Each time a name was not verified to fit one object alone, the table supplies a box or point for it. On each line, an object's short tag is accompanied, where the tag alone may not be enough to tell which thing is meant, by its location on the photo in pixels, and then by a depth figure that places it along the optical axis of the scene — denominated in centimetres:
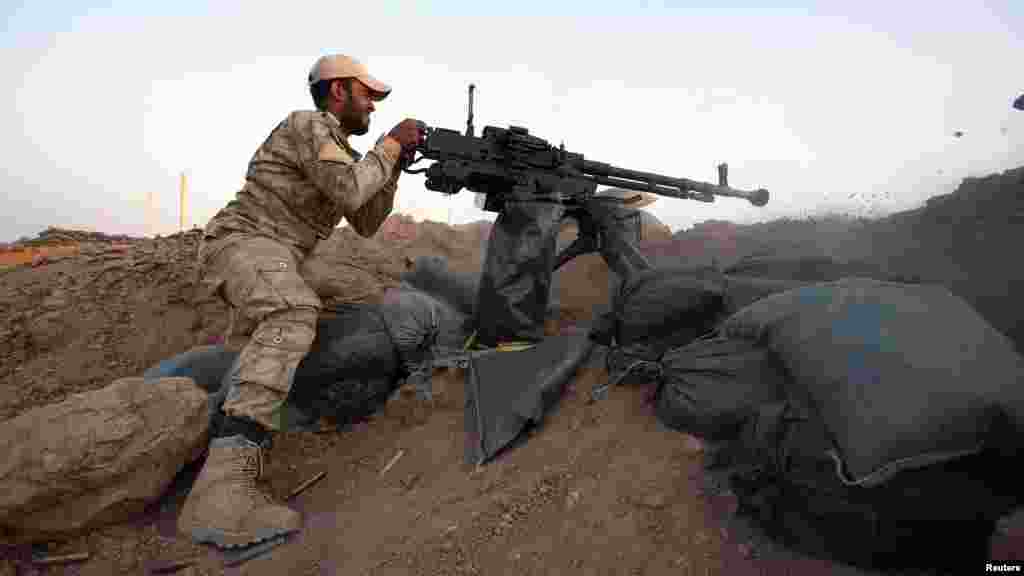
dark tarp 221
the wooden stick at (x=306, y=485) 228
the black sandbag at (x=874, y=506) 123
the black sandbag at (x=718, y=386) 175
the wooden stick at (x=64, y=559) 188
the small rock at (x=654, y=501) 163
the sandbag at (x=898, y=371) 129
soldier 197
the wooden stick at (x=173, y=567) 184
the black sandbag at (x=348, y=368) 267
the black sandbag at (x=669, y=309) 233
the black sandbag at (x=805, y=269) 248
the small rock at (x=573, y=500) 172
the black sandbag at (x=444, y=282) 365
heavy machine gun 310
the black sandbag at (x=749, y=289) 230
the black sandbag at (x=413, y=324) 283
